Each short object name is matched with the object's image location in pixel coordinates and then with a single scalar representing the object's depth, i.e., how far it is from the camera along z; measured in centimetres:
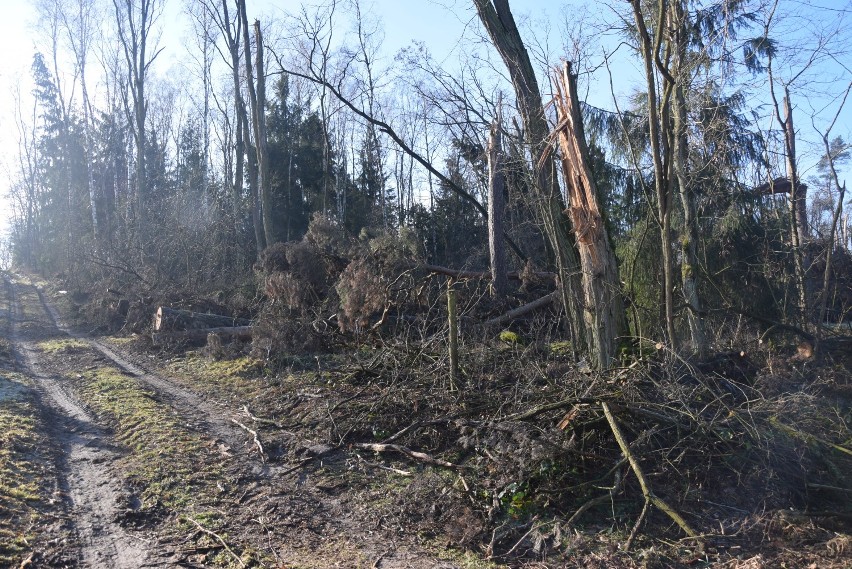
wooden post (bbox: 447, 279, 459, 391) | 746
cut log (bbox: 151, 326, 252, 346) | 1401
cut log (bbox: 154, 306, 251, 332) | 1460
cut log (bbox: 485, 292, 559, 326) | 1209
